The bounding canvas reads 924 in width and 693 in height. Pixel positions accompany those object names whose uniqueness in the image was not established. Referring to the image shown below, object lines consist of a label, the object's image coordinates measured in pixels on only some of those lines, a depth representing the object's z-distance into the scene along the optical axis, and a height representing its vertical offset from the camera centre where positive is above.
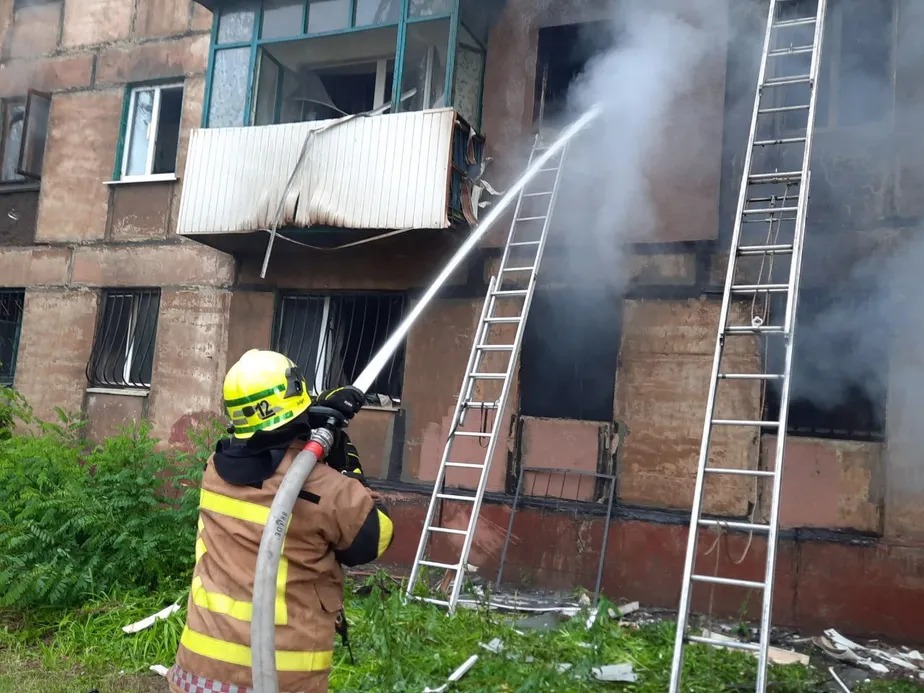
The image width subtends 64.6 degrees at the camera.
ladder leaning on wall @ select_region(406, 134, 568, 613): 6.16 +0.57
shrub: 5.24 -1.46
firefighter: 2.22 -0.58
